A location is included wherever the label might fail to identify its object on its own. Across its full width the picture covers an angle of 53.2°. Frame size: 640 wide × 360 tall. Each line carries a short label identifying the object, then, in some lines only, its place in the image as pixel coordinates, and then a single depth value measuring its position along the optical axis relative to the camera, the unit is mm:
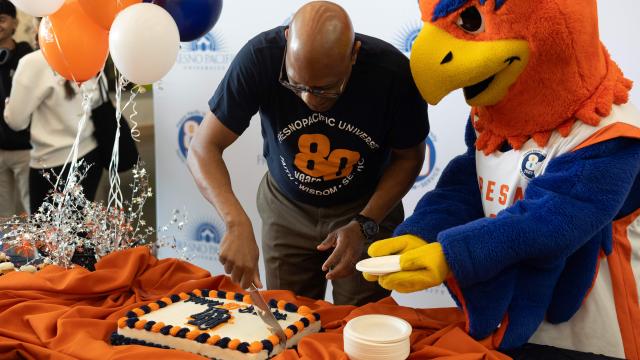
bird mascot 1100
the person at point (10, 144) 3078
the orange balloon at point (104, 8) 1745
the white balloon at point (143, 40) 1640
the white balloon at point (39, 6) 1705
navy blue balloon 1843
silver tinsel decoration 1755
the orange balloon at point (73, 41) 1841
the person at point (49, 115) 2822
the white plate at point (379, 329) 1140
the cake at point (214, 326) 1227
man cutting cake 1513
